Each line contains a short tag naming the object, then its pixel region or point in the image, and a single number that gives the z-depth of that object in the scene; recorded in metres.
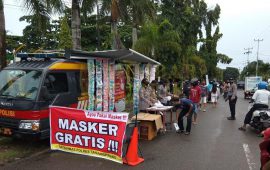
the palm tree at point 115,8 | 8.69
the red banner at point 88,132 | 4.28
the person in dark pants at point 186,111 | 6.68
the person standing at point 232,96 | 8.82
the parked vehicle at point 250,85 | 20.12
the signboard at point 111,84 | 7.36
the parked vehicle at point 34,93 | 4.91
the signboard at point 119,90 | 8.03
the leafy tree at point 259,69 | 49.50
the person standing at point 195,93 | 7.68
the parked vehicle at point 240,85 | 39.07
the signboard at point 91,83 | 6.38
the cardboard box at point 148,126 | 6.08
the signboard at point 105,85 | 7.07
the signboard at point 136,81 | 9.08
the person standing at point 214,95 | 13.50
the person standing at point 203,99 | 12.25
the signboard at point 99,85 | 6.73
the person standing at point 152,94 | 7.41
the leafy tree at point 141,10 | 9.49
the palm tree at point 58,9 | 7.63
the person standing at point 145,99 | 7.21
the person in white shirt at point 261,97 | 7.04
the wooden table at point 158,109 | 6.67
